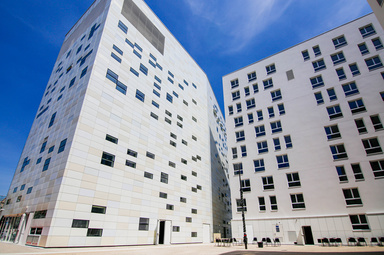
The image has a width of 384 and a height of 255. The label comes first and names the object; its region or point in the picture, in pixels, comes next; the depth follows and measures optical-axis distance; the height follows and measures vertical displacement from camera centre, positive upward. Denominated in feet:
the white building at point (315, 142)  83.20 +36.17
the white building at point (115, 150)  64.59 +27.77
